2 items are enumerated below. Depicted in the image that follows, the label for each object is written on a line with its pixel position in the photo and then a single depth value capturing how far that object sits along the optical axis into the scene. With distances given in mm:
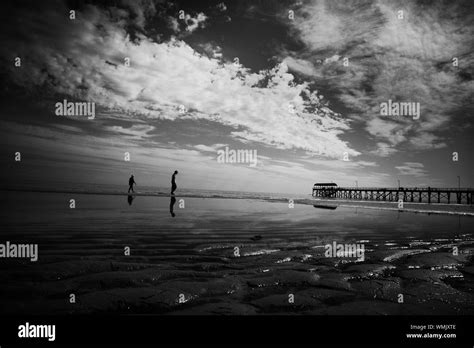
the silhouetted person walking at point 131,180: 28083
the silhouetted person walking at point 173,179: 23897
